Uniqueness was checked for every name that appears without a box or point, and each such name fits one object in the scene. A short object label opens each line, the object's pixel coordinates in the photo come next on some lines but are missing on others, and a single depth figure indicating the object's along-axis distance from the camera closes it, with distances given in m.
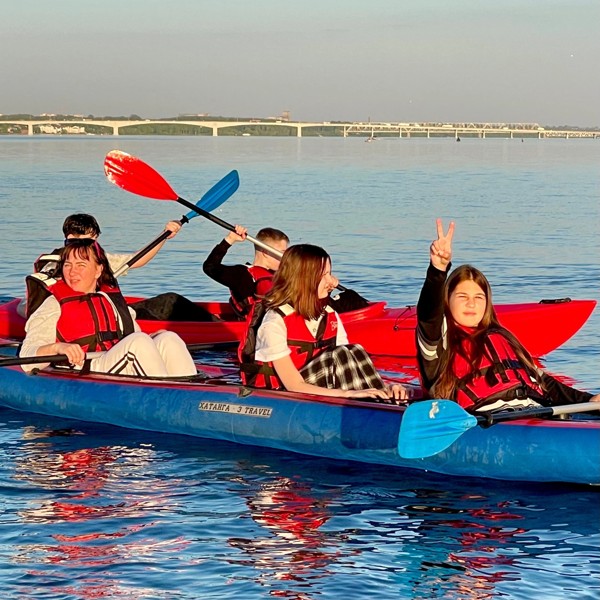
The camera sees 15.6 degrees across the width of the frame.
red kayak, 16.85
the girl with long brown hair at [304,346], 10.99
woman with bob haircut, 12.41
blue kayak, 10.08
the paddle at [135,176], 18.05
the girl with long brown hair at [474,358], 9.72
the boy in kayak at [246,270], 15.89
